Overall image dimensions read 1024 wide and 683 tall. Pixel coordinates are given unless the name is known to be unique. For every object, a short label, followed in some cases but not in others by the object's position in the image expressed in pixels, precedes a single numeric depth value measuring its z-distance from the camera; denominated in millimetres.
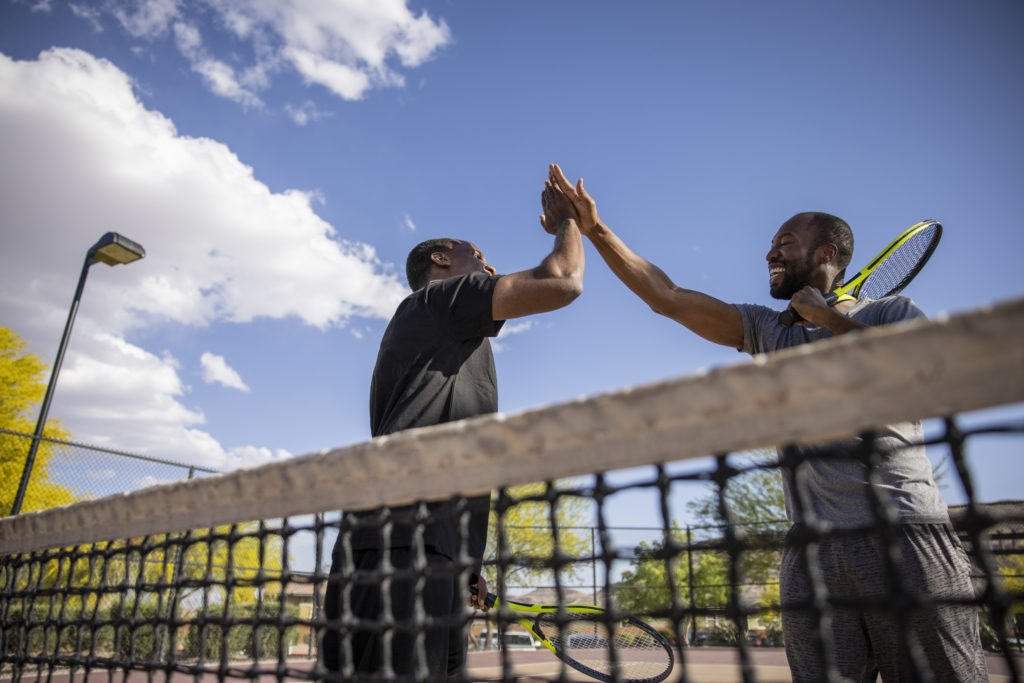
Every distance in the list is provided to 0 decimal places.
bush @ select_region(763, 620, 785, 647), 17672
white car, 17947
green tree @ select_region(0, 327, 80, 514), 12742
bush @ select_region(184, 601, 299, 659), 11367
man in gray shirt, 1787
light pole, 7402
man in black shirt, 1819
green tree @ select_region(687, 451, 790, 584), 21312
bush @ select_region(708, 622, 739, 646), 18094
